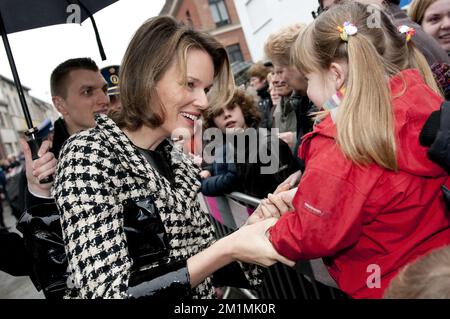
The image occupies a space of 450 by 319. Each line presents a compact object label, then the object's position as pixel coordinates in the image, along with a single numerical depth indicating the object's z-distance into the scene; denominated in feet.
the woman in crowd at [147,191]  4.19
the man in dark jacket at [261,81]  19.39
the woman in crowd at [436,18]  8.96
